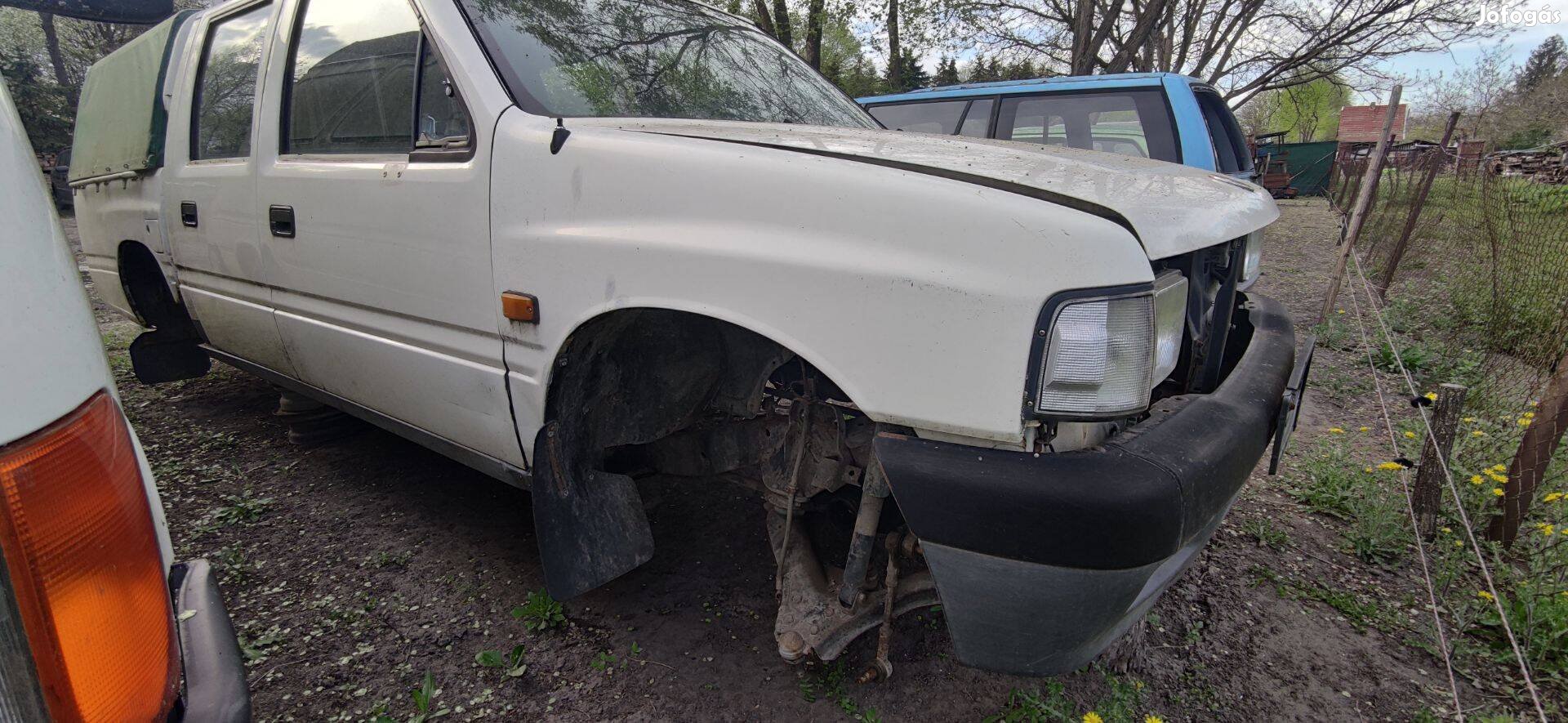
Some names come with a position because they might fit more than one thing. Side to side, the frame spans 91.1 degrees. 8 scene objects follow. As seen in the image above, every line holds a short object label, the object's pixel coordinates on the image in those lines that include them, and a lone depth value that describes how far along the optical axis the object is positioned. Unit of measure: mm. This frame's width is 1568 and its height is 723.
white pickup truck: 1339
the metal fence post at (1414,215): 6016
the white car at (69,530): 758
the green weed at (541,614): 2254
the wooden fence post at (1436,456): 2541
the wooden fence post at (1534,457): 2514
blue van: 5293
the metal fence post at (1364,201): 5074
